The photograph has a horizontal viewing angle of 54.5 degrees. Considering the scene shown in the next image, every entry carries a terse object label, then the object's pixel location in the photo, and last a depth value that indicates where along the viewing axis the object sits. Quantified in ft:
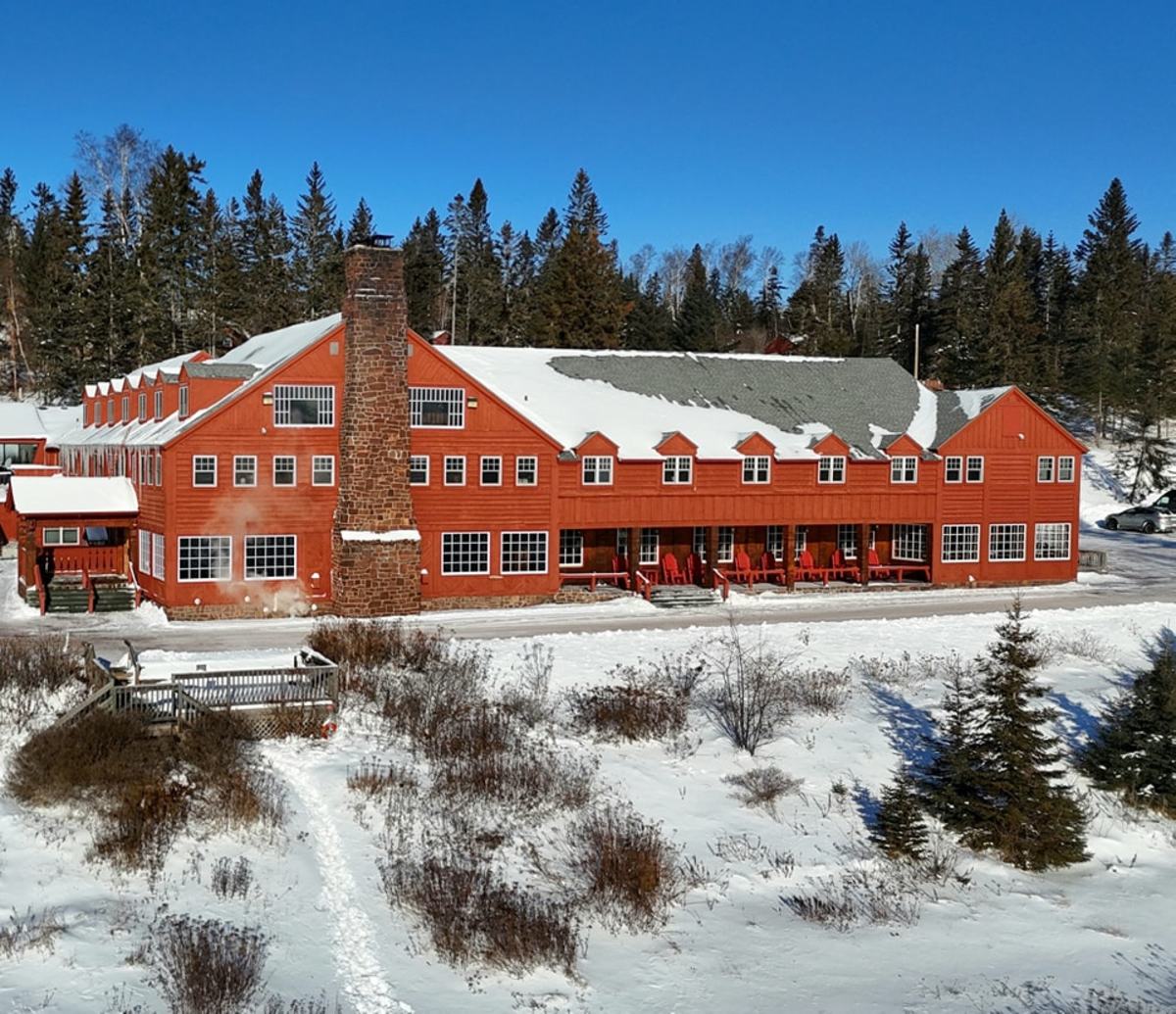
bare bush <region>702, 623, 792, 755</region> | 78.12
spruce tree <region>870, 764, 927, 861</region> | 61.26
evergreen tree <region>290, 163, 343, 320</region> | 248.52
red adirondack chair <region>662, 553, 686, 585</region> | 144.25
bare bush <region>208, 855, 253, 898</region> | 51.37
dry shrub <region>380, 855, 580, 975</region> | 46.44
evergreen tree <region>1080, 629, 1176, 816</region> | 71.67
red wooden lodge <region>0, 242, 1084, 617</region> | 118.73
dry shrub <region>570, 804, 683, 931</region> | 52.70
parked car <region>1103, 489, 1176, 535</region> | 206.69
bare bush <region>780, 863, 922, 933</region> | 53.83
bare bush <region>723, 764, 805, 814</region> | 68.54
